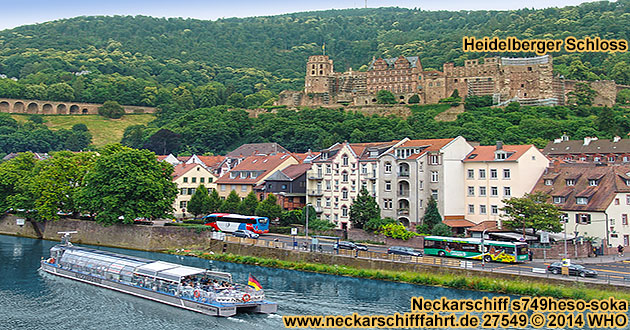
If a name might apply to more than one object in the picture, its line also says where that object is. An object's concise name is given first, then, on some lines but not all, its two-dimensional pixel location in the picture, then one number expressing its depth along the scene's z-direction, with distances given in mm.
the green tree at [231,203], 81812
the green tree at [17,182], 80988
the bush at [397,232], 65062
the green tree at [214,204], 84750
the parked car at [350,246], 61938
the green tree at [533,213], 58969
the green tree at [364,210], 71812
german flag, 44156
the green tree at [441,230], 64562
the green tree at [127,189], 70250
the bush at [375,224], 69812
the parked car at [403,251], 57719
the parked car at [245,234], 71812
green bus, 55156
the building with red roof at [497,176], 67562
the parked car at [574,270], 47125
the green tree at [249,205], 80250
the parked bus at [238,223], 75875
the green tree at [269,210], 77875
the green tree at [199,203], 85312
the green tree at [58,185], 77688
